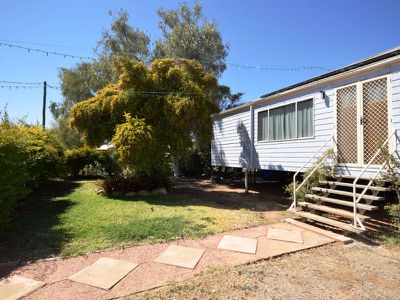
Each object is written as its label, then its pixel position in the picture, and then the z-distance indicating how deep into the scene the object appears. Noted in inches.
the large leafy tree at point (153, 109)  405.4
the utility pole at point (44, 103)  833.5
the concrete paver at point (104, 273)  144.6
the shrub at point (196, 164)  748.0
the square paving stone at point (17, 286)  131.3
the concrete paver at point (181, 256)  169.3
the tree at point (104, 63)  895.1
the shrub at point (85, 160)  627.6
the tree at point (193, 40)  829.8
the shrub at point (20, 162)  217.3
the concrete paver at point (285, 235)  216.5
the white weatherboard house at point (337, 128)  250.5
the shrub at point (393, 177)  221.3
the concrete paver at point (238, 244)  194.1
